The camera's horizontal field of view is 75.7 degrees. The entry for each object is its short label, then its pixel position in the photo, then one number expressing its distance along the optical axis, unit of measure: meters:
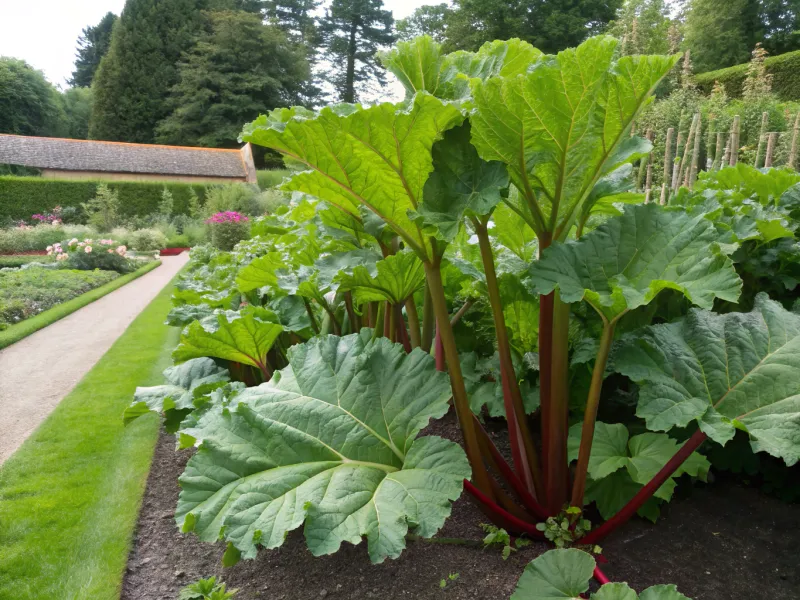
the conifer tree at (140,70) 32.41
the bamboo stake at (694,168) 5.78
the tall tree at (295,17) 36.03
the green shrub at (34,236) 15.33
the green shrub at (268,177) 25.39
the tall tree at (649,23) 18.16
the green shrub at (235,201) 16.84
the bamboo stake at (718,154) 6.49
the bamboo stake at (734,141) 5.71
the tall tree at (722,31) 23.78
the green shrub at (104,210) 18.56
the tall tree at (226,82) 30.56
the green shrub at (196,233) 17.89
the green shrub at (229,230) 12.51
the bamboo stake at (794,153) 5.88
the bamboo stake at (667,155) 6.57
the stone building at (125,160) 24.34
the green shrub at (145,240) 15.99
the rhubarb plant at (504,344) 1.07
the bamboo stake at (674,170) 6.06
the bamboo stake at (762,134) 6.46
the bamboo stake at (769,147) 5.48
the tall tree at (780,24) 22.86
